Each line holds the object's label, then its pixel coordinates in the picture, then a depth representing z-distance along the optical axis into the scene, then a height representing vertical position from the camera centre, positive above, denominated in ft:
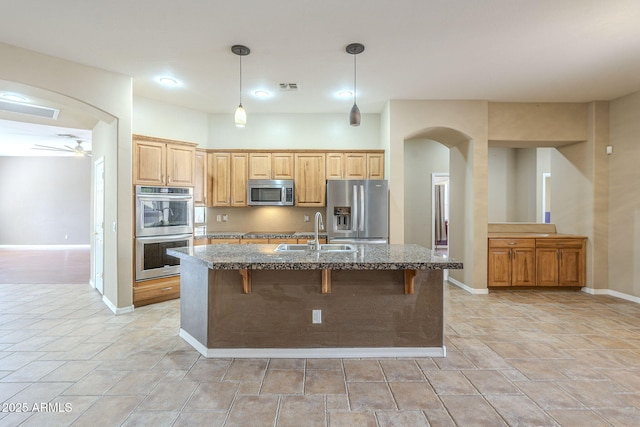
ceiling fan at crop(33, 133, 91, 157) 22.86 +5.67
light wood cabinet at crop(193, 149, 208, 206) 16.70 +1.96
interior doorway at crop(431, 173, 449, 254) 31.32 -0.15
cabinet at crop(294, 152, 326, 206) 17.10 +2.05
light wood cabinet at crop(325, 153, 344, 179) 17.03 +2.71
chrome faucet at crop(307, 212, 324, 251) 10.21 -1.08
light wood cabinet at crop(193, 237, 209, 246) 15.99 -1.43
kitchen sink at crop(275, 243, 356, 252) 10.18 -1.18
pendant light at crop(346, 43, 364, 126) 10.23 +5.70
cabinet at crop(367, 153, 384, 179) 16.92 +2.69
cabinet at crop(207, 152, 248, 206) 17.22 +2.02
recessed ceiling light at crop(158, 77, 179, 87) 13.24 +5.89
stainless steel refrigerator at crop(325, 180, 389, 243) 15.37 +0.14
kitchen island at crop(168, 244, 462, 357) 8.93 -2.92
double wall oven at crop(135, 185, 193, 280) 13.32 -0.58
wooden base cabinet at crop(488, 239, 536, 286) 15.90 -2.53
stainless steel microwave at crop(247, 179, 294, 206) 16.87 +1.20
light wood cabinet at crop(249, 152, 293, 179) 17.16 +2.68
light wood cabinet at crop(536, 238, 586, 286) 15.96 -2.53
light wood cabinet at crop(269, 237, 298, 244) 15.94 -1.38
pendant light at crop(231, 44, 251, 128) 10.01 +5.69
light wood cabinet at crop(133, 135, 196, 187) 13.43 +2.40
